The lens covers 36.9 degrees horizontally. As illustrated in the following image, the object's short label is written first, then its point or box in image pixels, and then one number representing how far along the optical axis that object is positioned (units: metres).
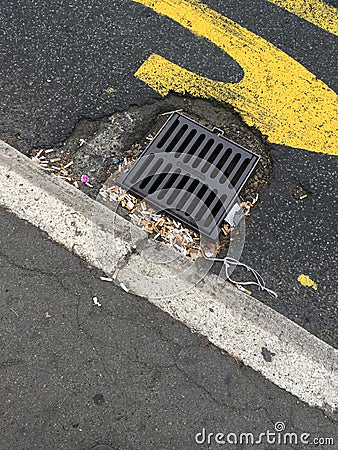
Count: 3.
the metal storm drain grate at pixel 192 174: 2.55
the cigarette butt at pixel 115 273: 2.38
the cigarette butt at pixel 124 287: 2.36
